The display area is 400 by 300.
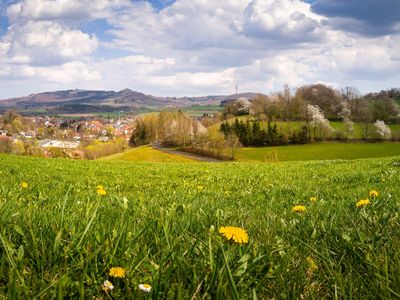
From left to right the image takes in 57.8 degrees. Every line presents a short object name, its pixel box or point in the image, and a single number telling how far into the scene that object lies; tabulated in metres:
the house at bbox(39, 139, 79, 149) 167.55
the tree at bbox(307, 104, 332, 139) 119.44
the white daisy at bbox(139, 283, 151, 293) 1.33
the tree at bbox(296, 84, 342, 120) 143.12
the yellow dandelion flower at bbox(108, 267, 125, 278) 1.58
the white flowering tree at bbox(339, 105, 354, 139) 117.31
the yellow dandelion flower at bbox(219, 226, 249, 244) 1.83
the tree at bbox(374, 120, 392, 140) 110.75
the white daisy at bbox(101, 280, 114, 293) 1.43
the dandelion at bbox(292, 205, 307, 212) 3.32
